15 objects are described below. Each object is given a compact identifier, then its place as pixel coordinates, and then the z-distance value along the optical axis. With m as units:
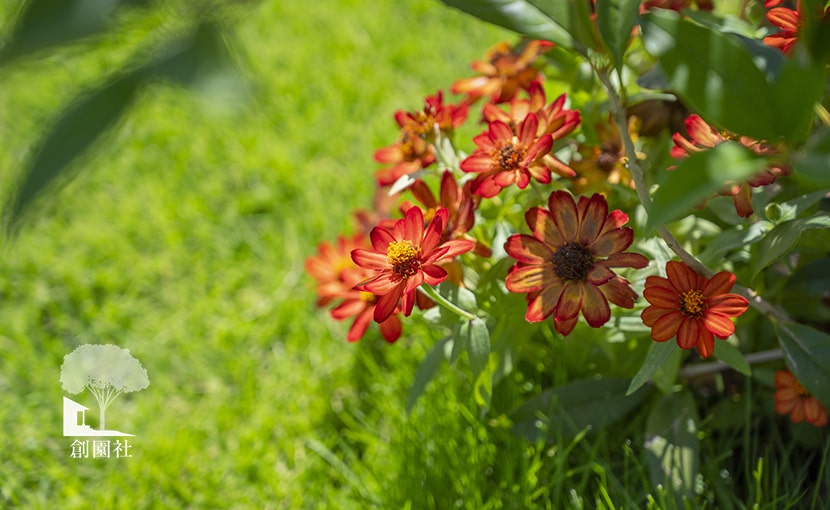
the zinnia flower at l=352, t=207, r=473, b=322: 0.74
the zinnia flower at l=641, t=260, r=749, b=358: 0.73
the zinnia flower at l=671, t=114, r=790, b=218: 0.74
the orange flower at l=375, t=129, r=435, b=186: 0.82
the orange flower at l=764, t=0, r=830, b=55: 0.74
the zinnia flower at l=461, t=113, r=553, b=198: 0.76
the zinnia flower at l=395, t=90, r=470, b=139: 0.81
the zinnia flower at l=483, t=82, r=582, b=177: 0.78
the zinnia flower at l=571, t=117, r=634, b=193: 0.82
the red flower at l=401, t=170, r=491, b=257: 0.79
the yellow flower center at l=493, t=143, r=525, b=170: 0.77
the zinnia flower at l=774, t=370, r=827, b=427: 0.80
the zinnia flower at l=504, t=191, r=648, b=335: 0.74
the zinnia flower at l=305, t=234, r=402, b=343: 0.82
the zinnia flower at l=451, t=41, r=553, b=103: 0.86
